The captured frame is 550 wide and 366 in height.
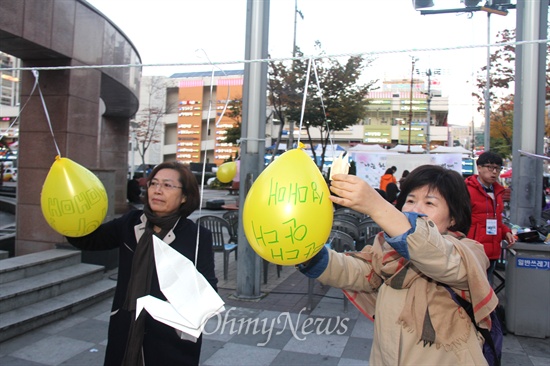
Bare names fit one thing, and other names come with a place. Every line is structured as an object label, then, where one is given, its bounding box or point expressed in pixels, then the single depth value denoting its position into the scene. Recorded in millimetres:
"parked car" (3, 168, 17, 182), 29580
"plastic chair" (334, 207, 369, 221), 8842
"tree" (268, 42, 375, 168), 15523
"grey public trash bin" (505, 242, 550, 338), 4324
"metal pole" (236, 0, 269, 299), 5227
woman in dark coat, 2213
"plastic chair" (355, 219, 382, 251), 6814
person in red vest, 4281
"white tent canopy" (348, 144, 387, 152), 19741
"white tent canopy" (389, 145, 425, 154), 21922
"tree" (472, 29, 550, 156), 16625
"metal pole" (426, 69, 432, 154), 31111
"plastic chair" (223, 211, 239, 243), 7406
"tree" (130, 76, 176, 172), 30197
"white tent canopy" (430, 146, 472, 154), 20500
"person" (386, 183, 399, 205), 8648
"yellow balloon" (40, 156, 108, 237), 2398
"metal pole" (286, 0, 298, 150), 15212
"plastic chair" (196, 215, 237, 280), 6746
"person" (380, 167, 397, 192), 10875
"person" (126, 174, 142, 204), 14219
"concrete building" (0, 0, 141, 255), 5520
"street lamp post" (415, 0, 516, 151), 5594
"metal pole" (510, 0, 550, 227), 5188
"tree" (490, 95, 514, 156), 20203
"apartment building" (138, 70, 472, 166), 42031
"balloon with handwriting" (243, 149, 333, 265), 1572
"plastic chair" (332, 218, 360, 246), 6508
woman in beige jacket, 1301
